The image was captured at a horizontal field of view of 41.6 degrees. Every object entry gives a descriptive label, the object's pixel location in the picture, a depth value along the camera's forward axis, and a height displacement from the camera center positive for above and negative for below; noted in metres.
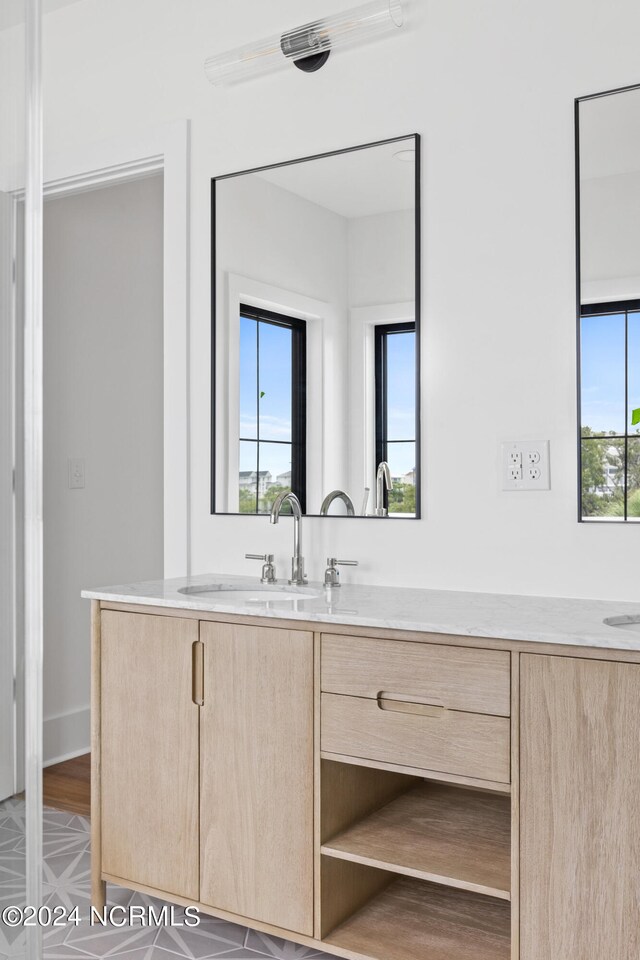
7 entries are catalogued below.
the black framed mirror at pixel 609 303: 1.85 +0.40
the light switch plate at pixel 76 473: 3.35 +0.03
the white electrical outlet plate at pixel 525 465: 1.96 +0.04
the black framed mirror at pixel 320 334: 2.16 +0.40
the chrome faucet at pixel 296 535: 2.21 -0.14
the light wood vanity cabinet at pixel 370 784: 1.48 -0.63
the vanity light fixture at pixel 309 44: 2.11 +1.16
